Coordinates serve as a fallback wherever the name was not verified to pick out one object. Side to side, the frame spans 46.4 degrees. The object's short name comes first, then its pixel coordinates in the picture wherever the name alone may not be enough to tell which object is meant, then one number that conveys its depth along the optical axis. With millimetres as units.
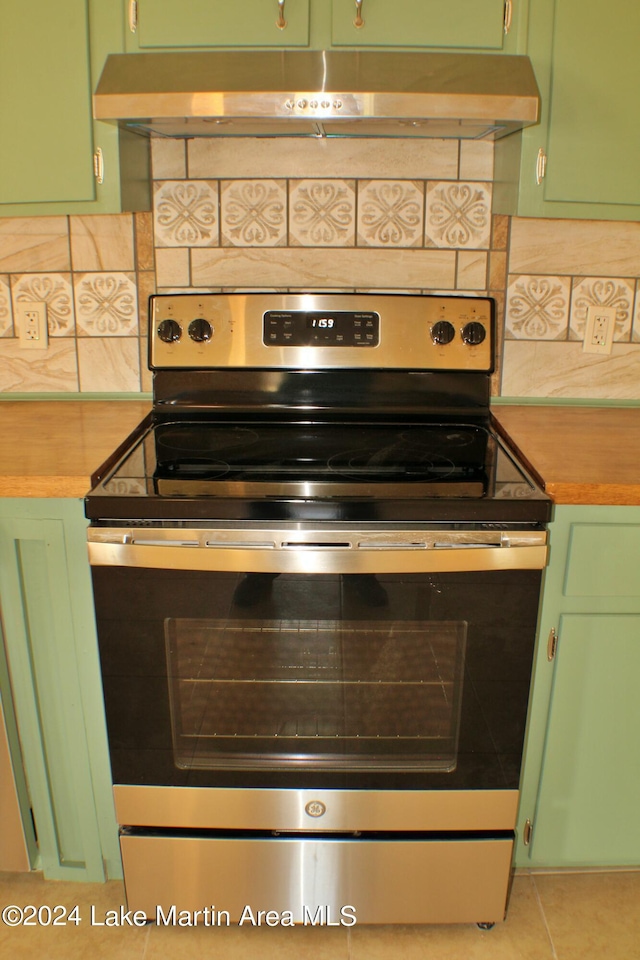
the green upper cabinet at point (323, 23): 1383
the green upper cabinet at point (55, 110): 1408
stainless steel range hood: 1284
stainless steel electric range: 1223
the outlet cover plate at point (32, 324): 1814
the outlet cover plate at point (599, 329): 1795
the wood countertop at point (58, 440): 1270
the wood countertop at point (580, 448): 1271
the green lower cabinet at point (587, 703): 1322
